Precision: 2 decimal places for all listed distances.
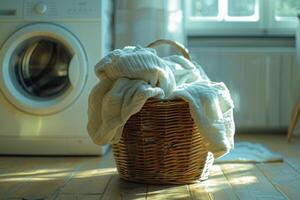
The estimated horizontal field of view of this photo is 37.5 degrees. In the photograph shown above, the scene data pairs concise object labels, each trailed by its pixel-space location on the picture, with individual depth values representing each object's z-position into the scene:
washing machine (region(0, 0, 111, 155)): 1.96
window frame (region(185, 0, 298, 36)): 2.74
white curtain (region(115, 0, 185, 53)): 2.36
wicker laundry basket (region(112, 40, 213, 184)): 1.45
